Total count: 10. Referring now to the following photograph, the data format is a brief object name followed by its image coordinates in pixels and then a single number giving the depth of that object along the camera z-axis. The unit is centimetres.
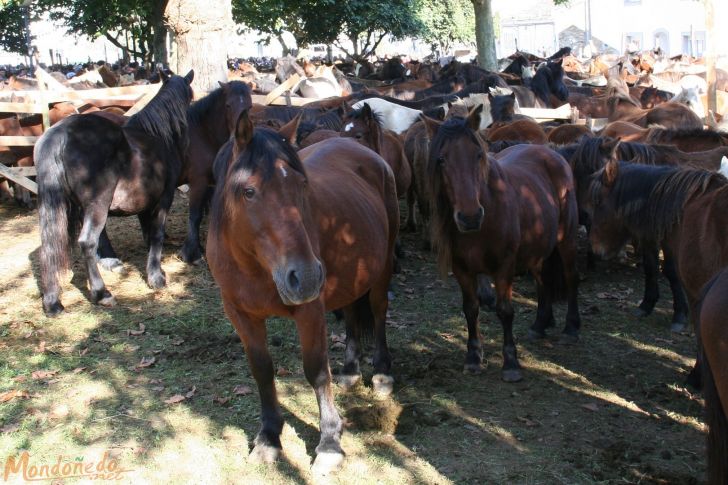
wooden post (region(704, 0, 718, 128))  1065
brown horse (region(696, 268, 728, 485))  252
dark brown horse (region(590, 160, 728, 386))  438
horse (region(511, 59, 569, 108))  1569
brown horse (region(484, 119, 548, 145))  917
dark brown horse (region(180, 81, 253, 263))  870
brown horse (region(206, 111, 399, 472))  346
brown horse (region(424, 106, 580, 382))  516
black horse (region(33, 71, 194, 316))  673
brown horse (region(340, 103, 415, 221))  782
